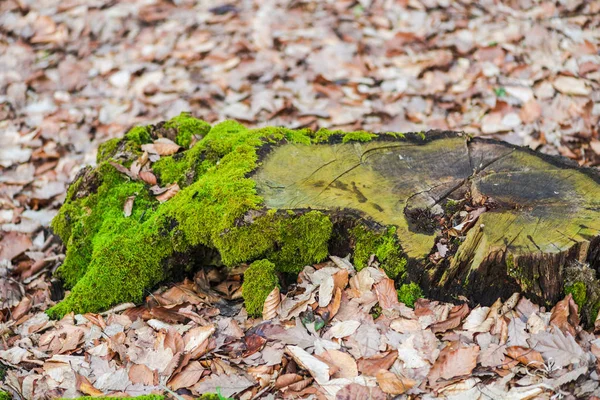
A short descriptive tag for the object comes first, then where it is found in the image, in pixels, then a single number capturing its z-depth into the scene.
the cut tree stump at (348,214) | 2.66
